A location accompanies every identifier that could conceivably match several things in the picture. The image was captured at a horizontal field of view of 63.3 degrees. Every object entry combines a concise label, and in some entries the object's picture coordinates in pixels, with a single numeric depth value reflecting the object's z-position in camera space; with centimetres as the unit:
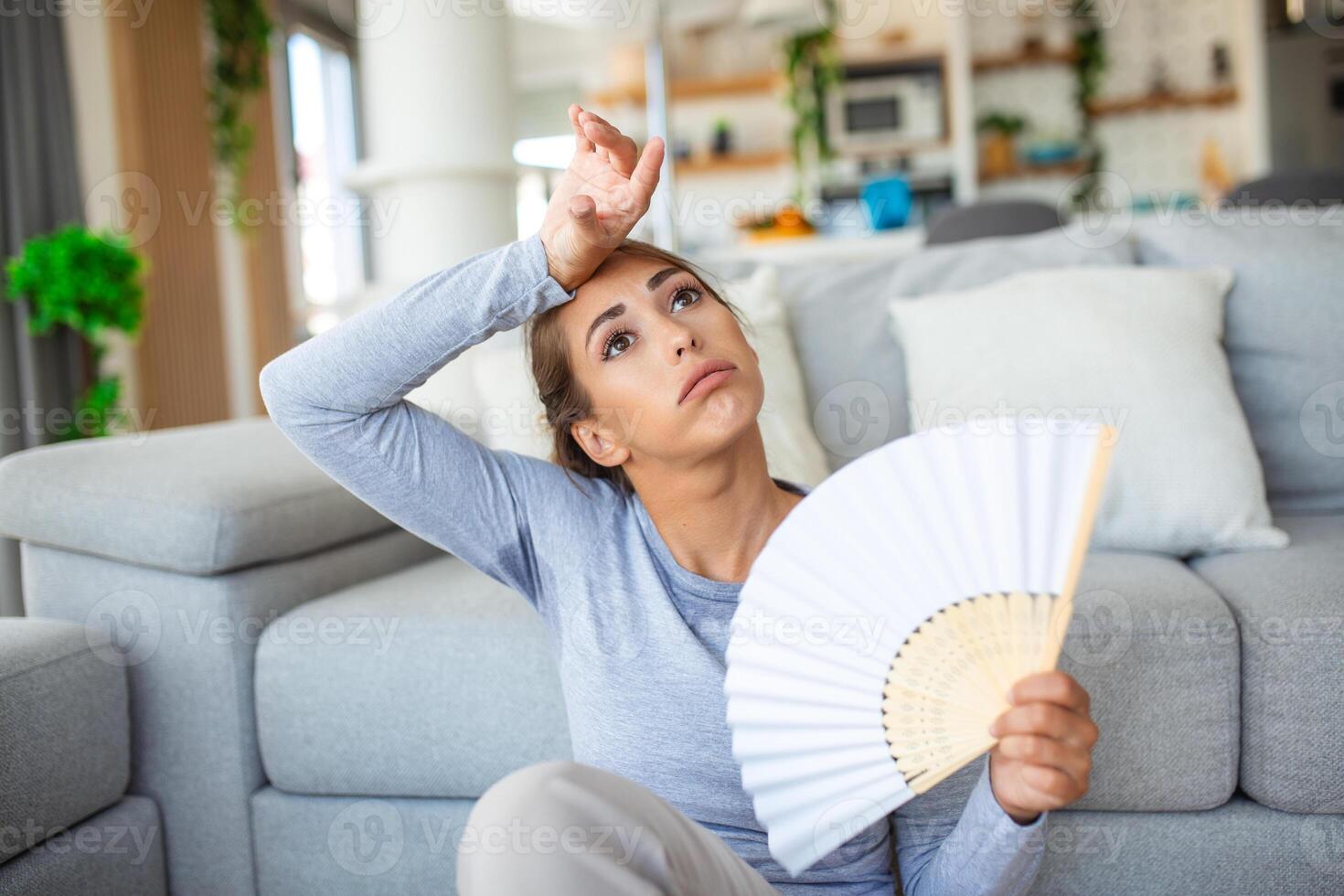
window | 689
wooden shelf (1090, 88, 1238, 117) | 670
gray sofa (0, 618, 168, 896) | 140
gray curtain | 422
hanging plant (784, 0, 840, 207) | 666
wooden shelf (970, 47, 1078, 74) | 670
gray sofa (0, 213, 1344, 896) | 137
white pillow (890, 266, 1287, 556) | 172
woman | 110
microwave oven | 655
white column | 315
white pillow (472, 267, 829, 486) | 182
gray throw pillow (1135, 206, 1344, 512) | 194
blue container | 603
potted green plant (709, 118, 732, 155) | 700
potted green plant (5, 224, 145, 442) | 394
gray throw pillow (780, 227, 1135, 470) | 201
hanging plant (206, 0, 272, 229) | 575
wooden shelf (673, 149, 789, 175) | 692
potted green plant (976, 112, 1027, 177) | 679
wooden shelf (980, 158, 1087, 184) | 684
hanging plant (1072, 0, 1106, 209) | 670
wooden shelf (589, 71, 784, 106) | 691
